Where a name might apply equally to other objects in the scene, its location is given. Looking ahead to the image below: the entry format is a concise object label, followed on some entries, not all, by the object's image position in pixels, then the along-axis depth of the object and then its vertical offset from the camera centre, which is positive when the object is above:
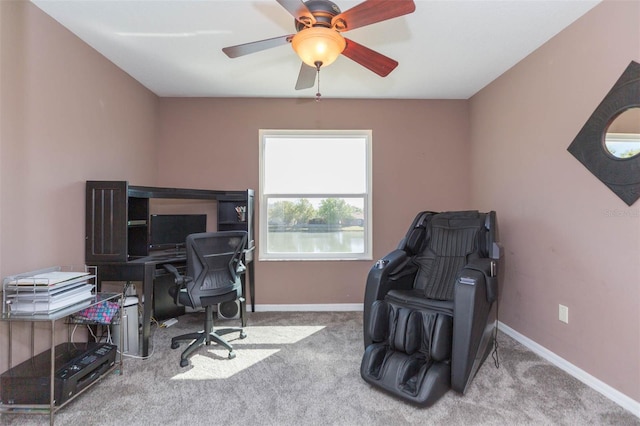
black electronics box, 1.68 -0.94
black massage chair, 1.86 -0.66
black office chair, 2.31 -0.48
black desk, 2.36 -0.46
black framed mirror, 1.77 +0.50
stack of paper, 1.70 -0.44
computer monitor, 2.95 -0.11
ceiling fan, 1.39 +0.98
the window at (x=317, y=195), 3.58 +0.27
